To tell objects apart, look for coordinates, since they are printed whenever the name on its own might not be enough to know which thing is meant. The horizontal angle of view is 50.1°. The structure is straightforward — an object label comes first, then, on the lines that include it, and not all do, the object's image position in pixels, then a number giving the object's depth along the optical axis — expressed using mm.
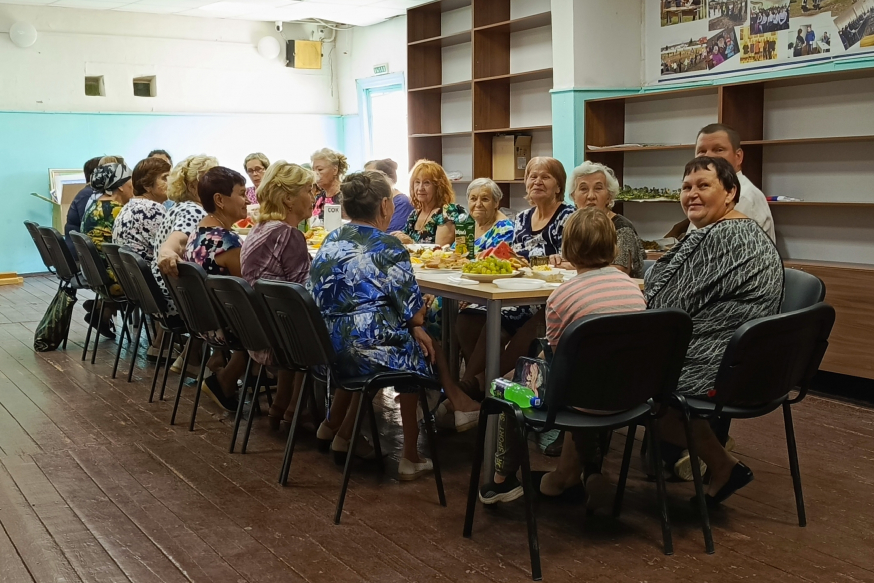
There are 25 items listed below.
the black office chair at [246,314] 3768
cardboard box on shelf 8469
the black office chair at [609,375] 2688
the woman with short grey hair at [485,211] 4969
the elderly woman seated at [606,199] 4656
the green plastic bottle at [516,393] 2932
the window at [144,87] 11227
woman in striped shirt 3037
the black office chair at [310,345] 3328
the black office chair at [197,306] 4207
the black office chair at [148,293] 4858
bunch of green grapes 3830
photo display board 5668
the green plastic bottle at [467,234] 4828
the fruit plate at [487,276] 3740
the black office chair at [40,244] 6832
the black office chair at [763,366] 2879
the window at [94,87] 10961
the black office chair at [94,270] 5727
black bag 6574
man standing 4652
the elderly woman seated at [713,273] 3107
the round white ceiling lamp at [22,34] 10227
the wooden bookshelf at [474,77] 8508
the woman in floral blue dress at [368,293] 3504
